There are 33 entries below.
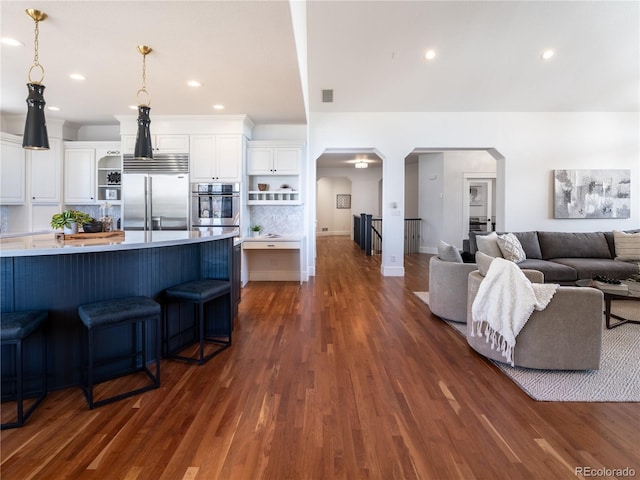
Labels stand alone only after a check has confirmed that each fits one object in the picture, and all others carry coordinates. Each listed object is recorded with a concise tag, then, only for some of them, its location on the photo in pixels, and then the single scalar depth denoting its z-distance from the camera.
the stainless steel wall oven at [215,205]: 5.35
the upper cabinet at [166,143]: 5.32
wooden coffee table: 3.26
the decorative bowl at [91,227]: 2.98
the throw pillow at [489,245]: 4.82
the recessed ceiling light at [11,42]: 2.99
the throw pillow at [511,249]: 4.77
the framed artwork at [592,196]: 6.30
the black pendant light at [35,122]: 2.31
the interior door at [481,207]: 9.35
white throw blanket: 2.48
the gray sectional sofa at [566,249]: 4.73
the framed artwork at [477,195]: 9.37
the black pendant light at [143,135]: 3.04
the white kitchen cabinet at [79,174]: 5.66
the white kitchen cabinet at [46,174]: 5.43
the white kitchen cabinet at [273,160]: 5.69
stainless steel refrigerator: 5.29
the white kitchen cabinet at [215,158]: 5.33
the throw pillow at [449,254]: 3.79
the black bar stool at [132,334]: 2.08
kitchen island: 2.16
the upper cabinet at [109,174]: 5.67
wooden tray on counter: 2.78
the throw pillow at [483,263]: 2.88
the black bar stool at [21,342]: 1.84
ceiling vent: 5.71
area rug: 2.22
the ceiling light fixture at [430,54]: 4.81
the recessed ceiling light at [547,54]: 4.82
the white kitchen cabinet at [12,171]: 5.02
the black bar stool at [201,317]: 2.72
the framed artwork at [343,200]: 15.45
